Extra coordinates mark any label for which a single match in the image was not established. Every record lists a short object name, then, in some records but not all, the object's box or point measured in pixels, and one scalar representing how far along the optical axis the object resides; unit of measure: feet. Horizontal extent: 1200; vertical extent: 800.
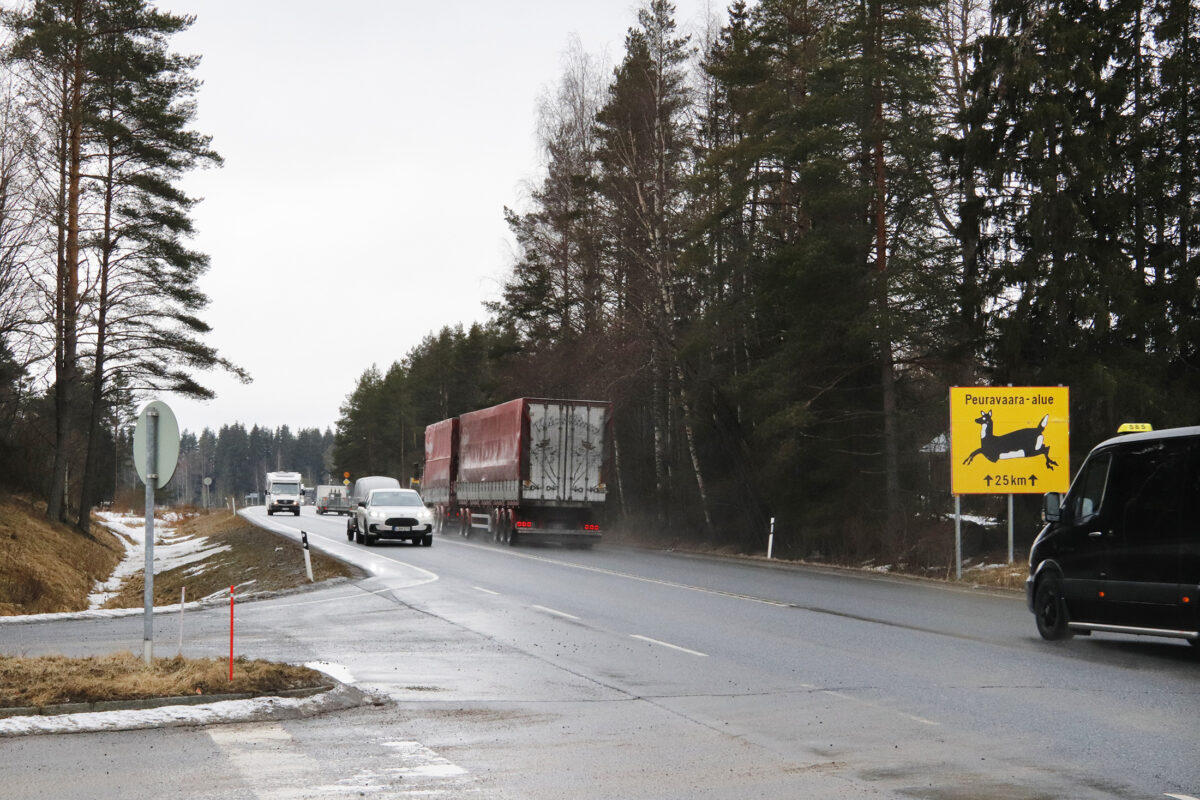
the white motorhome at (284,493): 311.06
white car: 131.23
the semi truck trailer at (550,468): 129.08
